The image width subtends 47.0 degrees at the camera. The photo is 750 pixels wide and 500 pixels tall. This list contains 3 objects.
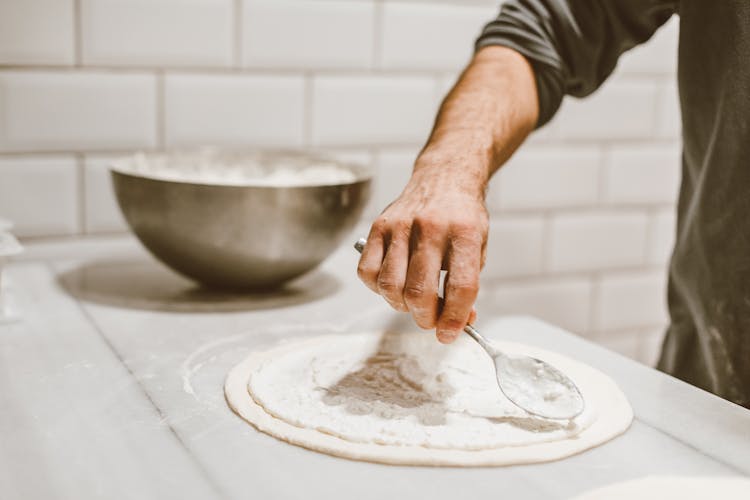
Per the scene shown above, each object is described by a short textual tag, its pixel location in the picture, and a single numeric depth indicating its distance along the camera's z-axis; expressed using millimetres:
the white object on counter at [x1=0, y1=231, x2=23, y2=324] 897
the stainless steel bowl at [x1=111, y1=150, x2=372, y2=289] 958
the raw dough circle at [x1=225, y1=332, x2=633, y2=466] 642
